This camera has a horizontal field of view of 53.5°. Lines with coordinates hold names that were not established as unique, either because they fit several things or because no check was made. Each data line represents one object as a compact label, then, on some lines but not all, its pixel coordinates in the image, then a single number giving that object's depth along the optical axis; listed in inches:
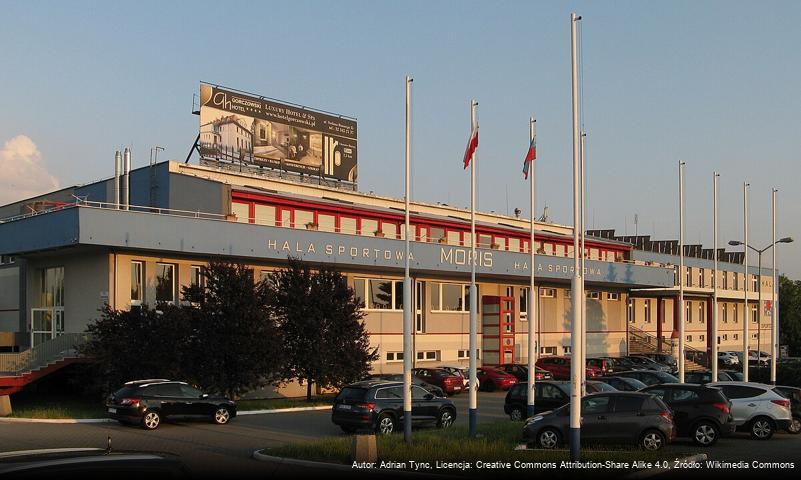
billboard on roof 1845.5
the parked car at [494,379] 1699.1
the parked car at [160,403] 976.9
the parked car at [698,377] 1328.7
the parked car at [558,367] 1796.3
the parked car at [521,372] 1674.5
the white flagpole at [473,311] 816.8
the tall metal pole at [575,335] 624.4
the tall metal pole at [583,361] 877.8
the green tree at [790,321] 3860.7
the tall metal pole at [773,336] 1546.5
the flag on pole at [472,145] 920.3
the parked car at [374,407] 909.8
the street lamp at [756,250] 1865.2
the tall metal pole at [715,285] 1395.2
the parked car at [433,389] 1070.4
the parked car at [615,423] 750.5
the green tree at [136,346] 1165.7
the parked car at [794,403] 956.6
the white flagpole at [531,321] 914.2
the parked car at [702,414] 826.2
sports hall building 1336.1
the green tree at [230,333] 1233.4
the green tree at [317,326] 1360.7
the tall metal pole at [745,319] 1504.3
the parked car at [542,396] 1010.7
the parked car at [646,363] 1928.9
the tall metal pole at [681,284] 1324.2
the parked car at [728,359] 2424.0
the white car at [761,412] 890.1
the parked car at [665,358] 2204.7
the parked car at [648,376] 1308.4
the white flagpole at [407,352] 761.0
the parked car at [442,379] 1572.3
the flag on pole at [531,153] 1029.2
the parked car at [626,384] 1155.3
